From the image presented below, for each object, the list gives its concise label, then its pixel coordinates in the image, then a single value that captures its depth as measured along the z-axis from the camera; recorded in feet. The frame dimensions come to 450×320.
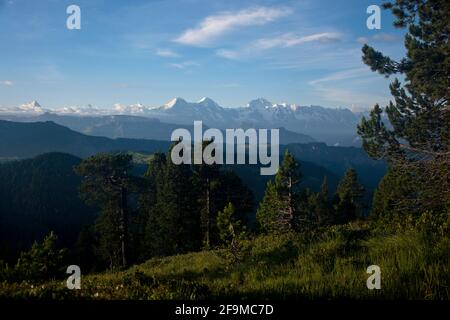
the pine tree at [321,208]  200.95
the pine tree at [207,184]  120.37
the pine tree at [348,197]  187.93
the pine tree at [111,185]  102.78
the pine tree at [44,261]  45.88
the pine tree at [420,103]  48.16
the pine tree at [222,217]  85.72
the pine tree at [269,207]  112.65
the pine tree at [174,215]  126.50
